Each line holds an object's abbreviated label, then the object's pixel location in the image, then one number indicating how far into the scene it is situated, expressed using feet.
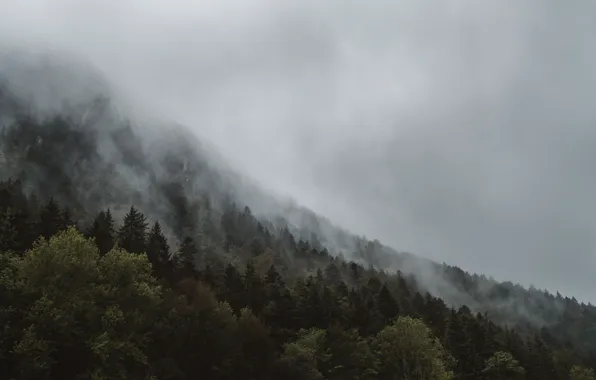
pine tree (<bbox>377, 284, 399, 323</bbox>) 374.02
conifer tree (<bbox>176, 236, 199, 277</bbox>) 326.24
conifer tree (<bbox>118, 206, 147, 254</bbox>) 285.10
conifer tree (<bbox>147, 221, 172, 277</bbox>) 295.69
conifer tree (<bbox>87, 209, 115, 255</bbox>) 269.79
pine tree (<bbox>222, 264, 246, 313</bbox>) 308.40
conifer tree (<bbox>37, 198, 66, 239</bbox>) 250.16
